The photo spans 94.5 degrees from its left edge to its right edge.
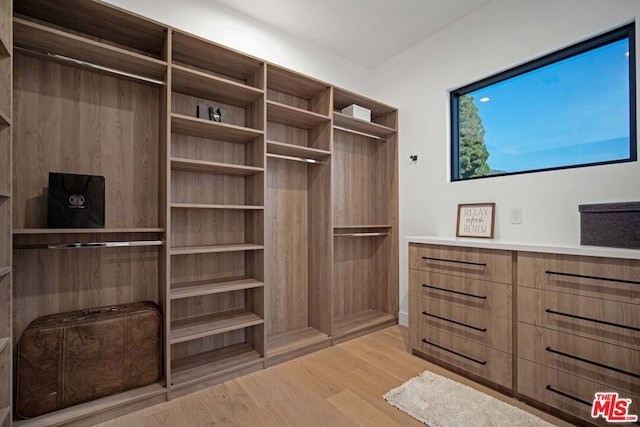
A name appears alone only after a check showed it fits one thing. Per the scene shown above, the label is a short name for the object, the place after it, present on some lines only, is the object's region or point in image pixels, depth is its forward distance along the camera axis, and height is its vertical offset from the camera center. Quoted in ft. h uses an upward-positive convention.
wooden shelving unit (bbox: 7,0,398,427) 5.68 +0.71
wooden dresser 4.92 -2.02
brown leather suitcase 5.10 -2.59
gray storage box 5.20 -0.12
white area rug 5.39 -3.71
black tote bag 5.42 +0.31
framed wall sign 7.97 -0.06
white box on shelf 9.52 +3.46
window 6.37 +2.65
